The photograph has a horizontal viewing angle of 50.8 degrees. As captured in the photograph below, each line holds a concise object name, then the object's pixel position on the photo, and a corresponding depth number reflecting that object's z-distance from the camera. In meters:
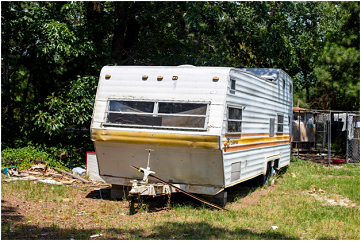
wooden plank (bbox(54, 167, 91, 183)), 11.06
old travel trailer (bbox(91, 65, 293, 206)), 7.59
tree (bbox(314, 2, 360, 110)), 20.14
